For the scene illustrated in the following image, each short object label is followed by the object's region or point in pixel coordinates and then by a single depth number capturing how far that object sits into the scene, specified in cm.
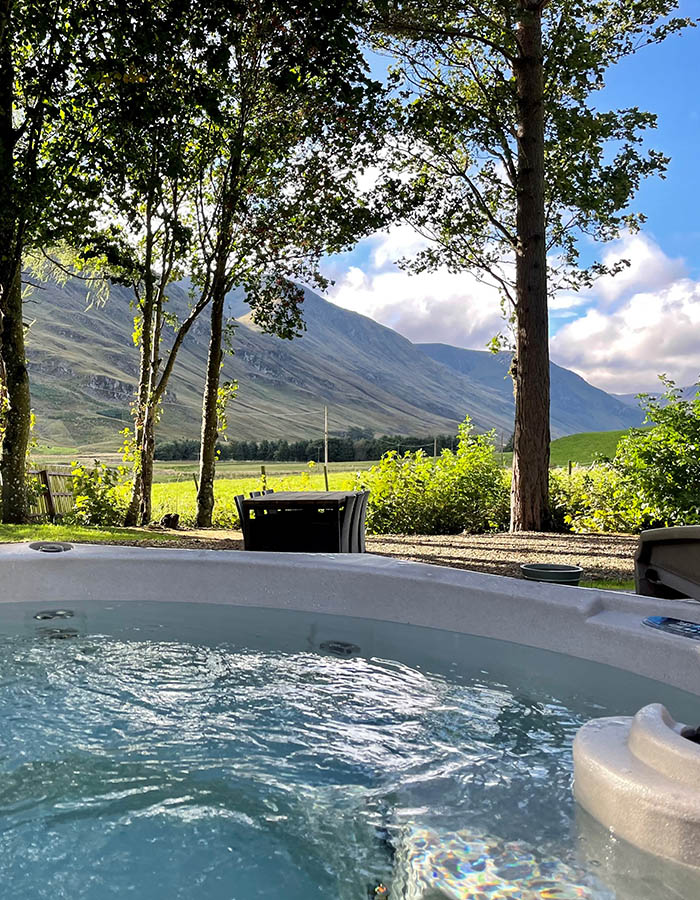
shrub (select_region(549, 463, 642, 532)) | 665
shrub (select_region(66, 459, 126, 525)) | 852
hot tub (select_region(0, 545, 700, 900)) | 142
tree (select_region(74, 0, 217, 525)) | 598
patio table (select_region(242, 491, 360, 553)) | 484
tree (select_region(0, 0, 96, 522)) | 612
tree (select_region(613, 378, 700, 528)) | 583
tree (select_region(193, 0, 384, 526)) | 759
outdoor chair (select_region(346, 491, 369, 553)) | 510
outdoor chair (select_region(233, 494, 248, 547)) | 492
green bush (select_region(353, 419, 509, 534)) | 783
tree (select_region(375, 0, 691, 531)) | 654
